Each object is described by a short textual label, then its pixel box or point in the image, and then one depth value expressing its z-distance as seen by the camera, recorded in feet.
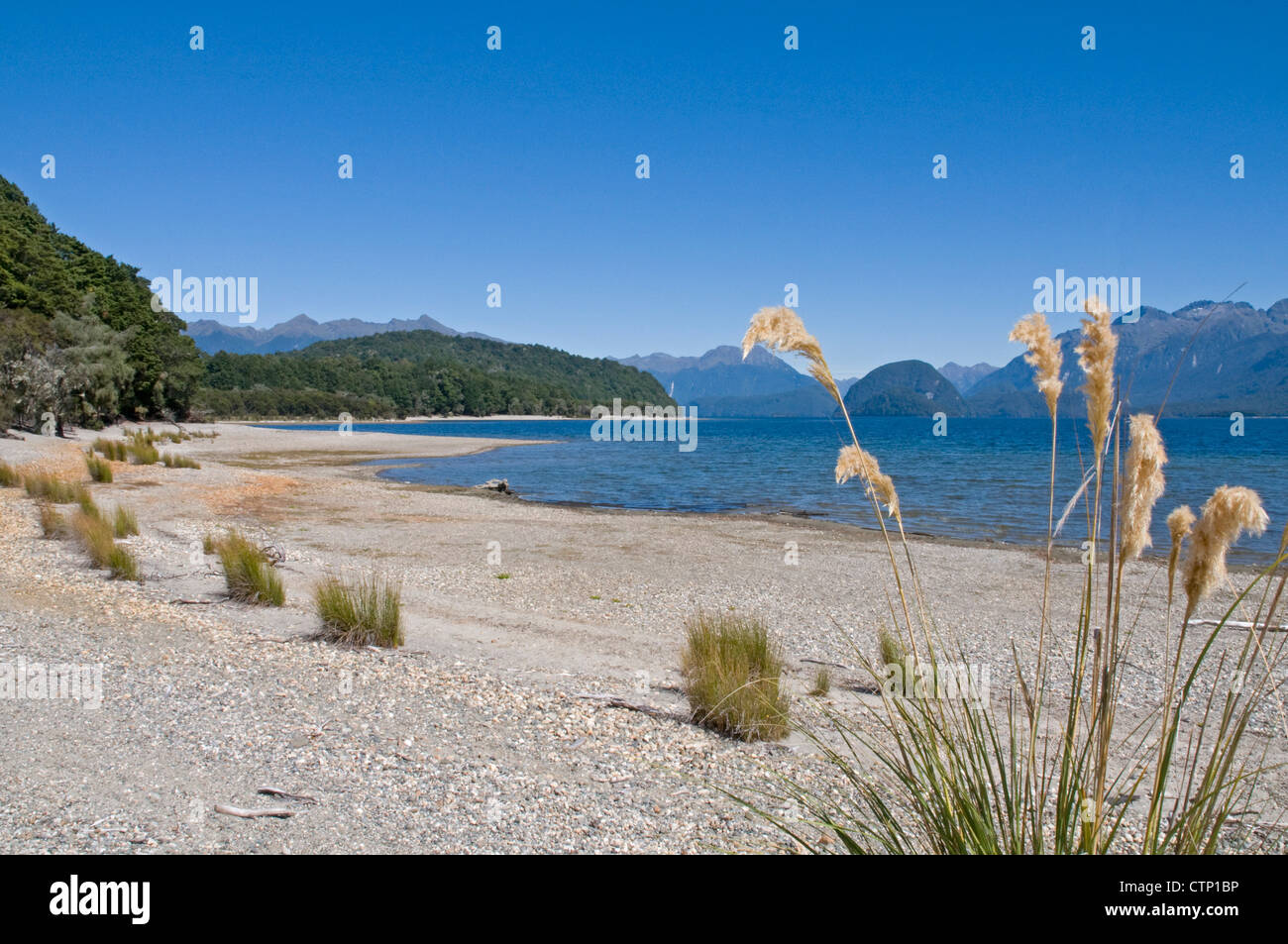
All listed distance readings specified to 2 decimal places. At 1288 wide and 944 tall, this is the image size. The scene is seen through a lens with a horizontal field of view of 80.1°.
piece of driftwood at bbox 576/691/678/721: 20.34
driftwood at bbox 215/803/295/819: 13.11
